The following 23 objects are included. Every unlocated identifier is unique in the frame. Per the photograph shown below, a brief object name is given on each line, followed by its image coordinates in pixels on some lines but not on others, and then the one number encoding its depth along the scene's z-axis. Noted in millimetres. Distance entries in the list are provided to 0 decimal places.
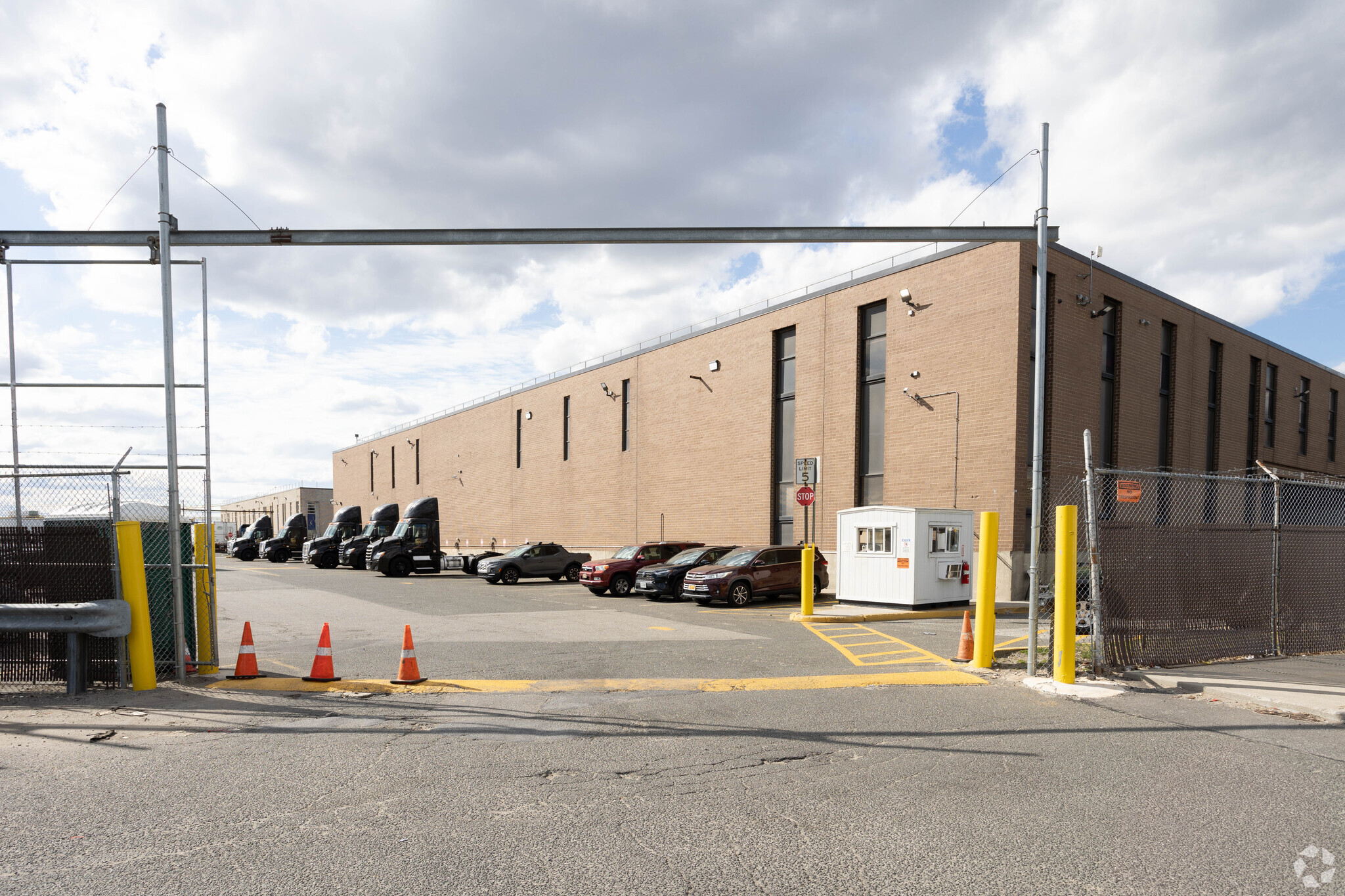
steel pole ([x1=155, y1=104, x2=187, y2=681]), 9156
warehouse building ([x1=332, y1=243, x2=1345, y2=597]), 22719
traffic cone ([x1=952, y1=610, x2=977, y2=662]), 10852
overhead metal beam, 9828
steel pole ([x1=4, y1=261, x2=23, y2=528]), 8883
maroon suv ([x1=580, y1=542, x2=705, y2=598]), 23547
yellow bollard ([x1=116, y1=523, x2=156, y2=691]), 8617
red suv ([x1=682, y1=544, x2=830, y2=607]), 19938
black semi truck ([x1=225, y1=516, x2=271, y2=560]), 54469
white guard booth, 17719
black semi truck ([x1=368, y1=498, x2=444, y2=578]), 34594
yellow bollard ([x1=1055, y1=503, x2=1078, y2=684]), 8641
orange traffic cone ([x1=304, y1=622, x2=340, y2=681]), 9211
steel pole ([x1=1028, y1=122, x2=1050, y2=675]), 9156
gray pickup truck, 29109
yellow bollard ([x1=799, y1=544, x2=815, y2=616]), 16328
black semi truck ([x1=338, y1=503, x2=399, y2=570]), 40750
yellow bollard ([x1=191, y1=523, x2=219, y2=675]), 9506
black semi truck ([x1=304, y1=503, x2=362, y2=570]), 43000
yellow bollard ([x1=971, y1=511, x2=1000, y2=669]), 9500
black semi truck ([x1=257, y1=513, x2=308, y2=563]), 51438
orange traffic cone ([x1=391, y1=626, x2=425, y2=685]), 9195
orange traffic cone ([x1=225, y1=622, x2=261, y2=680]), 9414
